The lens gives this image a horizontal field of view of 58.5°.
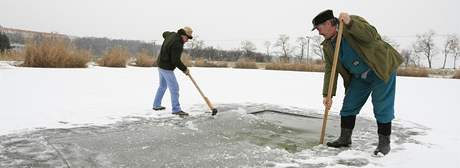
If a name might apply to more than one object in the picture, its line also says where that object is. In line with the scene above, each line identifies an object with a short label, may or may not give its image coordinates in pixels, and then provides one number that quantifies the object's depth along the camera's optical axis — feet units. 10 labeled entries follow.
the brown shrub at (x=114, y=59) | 53.26
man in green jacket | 12.15
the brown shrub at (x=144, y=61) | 60.03
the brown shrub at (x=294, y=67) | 69.31
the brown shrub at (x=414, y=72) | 61.93
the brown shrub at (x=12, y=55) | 45.35
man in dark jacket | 19.75
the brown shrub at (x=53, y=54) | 41.83
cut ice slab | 11.07
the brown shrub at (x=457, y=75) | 59.52
